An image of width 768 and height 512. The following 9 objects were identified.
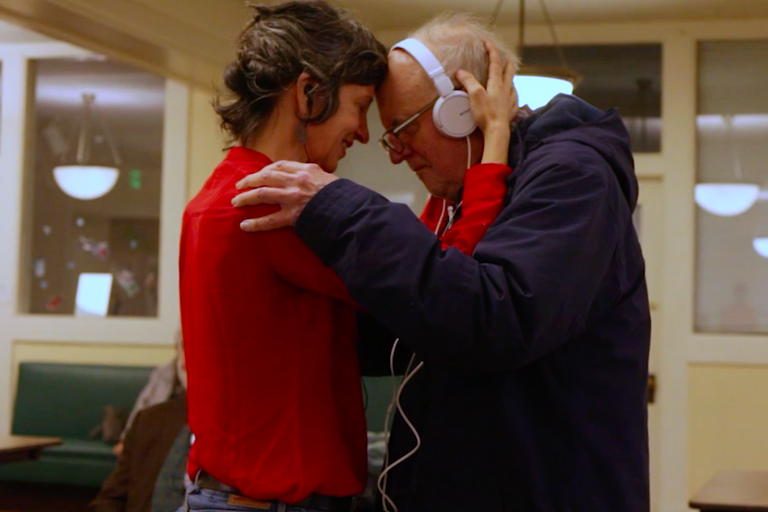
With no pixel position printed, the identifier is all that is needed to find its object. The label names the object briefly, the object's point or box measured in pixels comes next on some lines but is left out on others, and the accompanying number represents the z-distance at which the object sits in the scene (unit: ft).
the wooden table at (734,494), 10.04
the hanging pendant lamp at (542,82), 10.29
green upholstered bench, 19.34
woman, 4.55
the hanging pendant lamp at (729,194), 18.92
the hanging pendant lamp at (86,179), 19.94
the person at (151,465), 11.58
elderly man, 4.07
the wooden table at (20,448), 14.08
